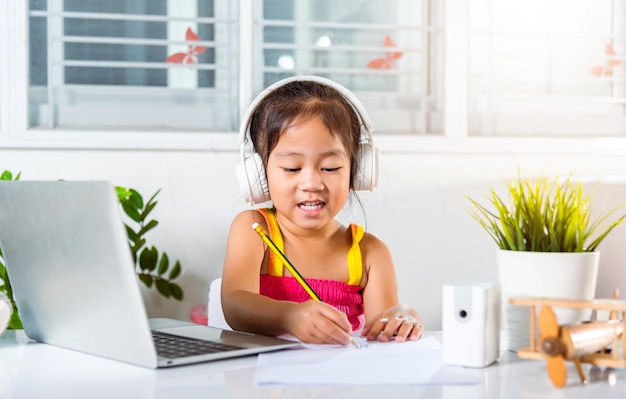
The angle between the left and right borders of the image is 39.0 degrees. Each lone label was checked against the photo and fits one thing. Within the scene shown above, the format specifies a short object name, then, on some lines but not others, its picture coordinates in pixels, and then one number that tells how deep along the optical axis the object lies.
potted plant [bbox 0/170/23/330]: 2.10
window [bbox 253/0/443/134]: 2.76
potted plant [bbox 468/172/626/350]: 1.04
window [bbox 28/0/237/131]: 2.62
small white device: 0.96
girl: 1.53
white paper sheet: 0.89
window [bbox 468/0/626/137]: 2.91
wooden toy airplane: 0.85
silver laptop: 0.90
